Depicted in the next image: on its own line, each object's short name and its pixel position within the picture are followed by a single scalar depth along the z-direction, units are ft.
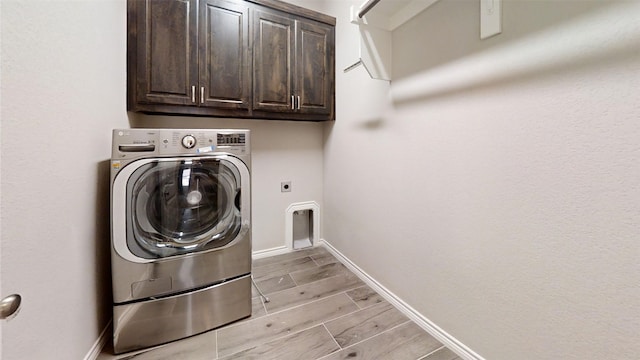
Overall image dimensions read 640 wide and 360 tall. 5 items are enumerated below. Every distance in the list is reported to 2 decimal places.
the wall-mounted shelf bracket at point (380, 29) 4.64
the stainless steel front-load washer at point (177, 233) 4.10
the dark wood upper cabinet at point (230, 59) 5.34
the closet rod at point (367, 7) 4.02
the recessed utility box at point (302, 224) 8.34
